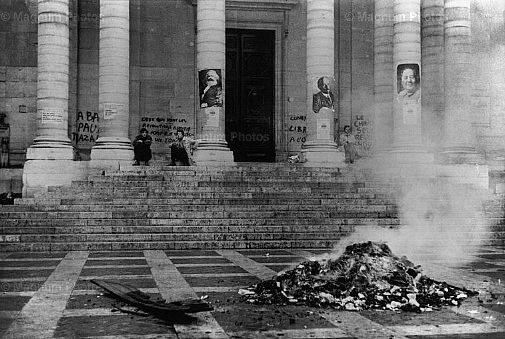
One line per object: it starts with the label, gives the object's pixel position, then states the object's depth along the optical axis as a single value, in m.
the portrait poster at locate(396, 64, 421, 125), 24.00
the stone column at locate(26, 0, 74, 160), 22.69
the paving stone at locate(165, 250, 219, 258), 14.67
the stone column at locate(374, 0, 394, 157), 25.86
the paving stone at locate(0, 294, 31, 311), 8.35
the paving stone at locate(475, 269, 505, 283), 10.98
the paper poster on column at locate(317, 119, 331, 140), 23.91
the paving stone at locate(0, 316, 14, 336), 7.21
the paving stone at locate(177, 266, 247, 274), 11.64
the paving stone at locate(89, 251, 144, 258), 14.64
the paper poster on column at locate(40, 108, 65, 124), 22.72
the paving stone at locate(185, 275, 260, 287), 10.19
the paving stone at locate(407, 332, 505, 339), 6.85
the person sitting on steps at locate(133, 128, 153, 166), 23.48
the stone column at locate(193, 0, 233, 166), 23.19
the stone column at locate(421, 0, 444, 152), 26.50
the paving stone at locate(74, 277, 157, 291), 9.88
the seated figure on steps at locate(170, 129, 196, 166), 23.70
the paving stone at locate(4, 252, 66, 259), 14.43
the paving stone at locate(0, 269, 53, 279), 11.24
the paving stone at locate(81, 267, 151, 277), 11.45
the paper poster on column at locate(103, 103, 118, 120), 23.08
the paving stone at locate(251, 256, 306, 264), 13.37
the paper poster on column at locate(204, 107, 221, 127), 23.25
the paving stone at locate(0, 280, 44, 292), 9.80
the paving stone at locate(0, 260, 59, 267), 12.89
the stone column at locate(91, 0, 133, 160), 23.03
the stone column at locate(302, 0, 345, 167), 23.86
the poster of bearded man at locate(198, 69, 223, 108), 23.16
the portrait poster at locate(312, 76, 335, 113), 23.83
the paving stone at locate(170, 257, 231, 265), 13.20
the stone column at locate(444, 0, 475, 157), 25.17
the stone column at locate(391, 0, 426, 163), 24.05
